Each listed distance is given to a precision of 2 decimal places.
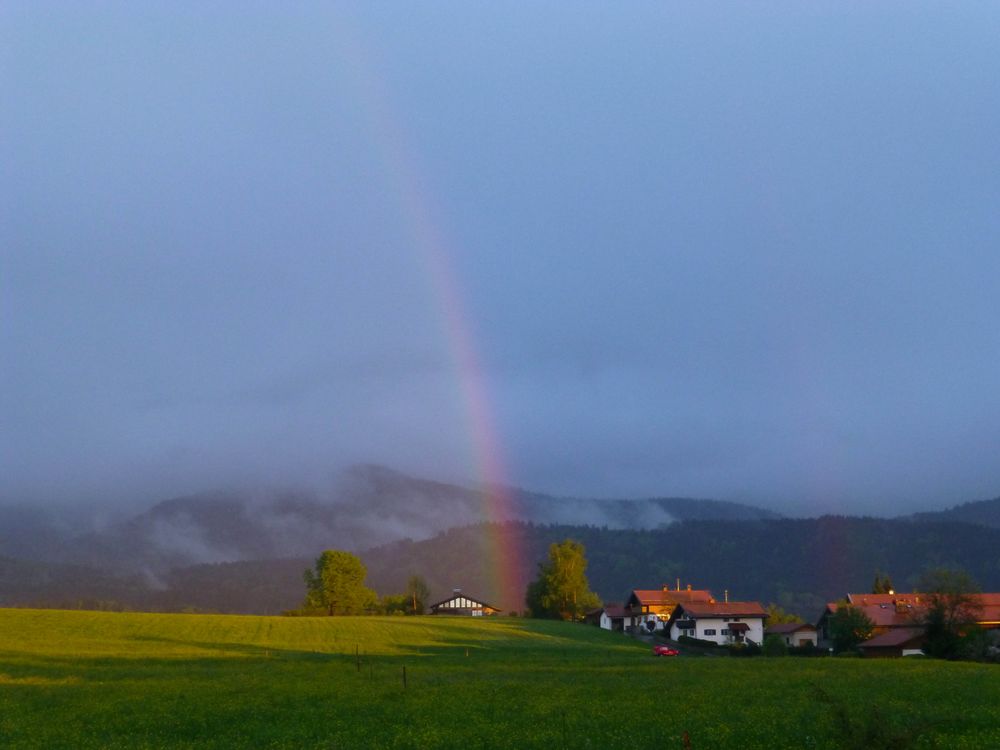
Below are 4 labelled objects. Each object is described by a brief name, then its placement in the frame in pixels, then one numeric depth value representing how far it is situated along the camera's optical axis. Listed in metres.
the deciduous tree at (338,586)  168.25
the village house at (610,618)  156.25
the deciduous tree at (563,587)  166.62
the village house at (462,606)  192.88
